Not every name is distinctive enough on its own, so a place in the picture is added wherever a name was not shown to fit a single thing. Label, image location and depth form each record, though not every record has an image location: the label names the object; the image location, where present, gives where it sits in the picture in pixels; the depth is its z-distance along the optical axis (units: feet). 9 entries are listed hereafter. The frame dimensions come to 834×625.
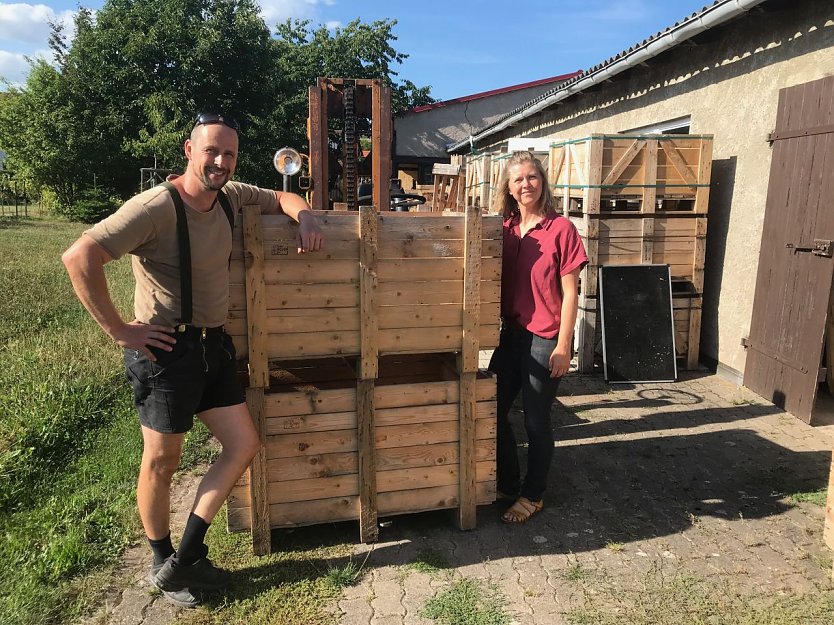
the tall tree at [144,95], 98.27
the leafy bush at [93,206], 92.27
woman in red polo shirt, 11.21
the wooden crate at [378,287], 10.28
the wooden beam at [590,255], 21.47
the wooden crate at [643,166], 21.56
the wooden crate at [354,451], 10.89
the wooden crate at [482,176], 32.89
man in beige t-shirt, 8.41
